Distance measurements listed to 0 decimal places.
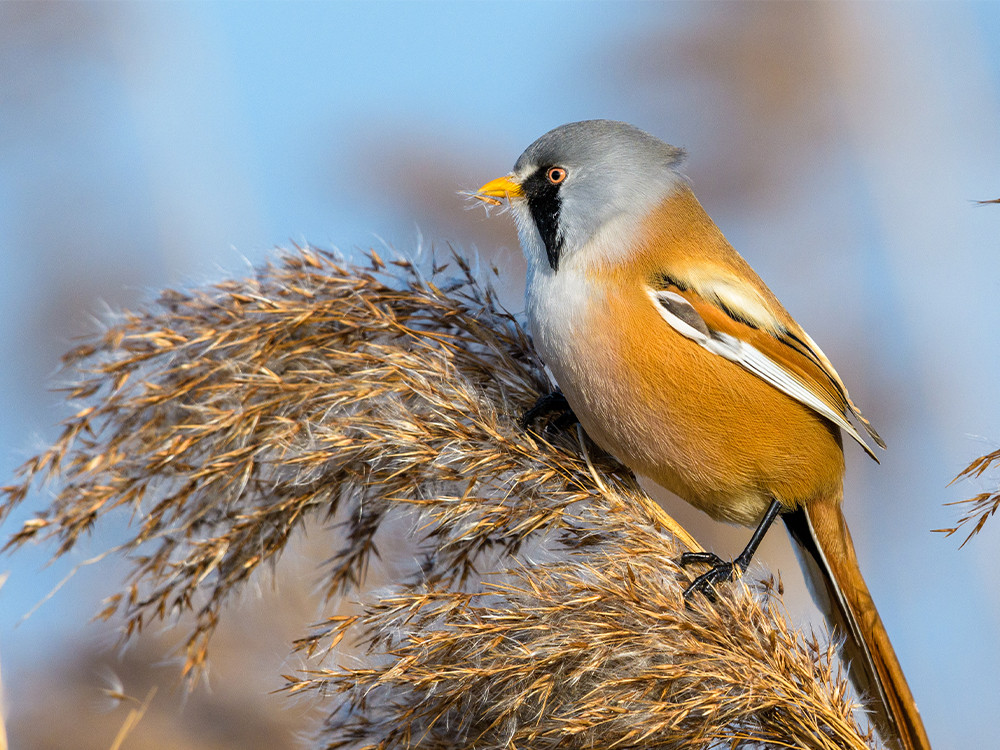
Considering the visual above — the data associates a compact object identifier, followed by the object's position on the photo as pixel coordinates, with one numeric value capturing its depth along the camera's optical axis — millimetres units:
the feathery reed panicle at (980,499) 3437
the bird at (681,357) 5430
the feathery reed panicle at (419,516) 4117
